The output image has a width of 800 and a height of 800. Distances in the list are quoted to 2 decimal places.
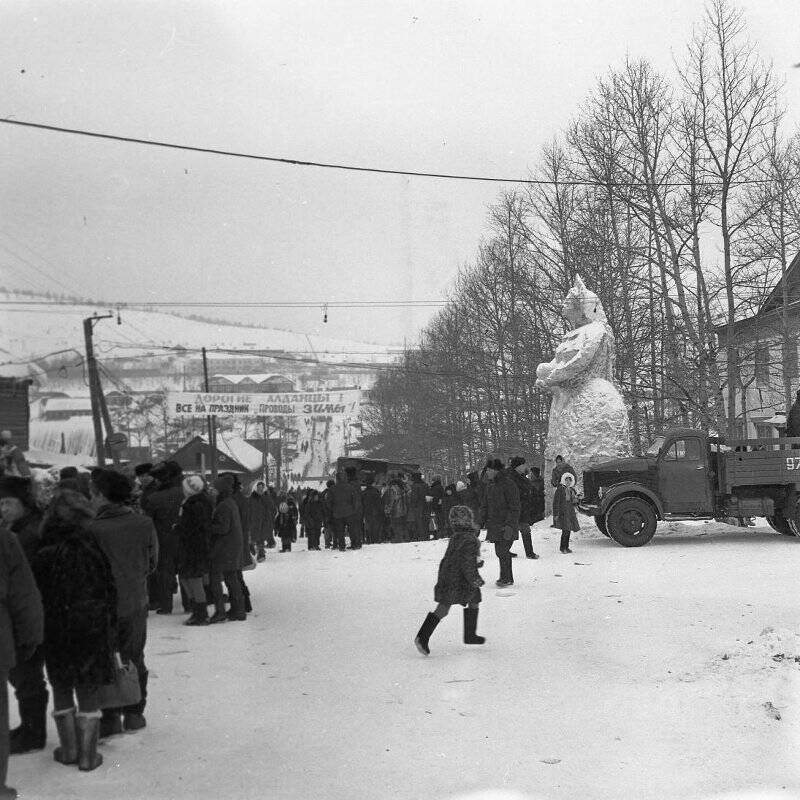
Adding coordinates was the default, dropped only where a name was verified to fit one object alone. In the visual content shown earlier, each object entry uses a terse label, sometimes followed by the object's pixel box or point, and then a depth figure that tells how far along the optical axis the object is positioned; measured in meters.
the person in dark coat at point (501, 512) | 11.24
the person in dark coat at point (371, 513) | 21.61
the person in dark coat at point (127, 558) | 5.91
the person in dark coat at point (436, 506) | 24.23
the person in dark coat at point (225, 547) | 9.54
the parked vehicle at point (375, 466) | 31.08
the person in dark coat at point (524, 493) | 14.18
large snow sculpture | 19.00
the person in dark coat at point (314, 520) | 20.59
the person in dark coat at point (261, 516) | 16.28
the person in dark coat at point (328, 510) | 18.95
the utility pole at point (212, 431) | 22.14
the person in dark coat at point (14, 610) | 4.58
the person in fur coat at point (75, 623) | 5.16
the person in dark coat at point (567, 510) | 15.27
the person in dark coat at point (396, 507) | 22.33
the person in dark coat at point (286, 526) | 20.62
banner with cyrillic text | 21.17
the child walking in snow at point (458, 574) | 8.02
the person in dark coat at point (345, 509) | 18.47
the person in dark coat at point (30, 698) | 5.49
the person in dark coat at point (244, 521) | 10.50
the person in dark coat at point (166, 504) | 9.71
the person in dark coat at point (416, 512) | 23.00
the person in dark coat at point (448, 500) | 23.92
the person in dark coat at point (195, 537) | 9.35
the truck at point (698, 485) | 15.91
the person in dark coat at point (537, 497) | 19.57
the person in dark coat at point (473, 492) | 20.50
